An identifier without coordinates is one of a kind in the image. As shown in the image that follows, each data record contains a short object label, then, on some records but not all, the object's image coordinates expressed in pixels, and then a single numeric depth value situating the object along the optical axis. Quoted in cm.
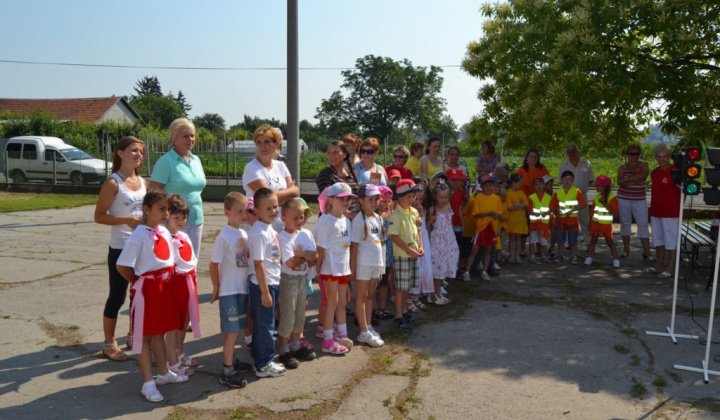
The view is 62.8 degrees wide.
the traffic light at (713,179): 497
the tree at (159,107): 9794
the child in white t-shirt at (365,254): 548
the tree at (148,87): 13975
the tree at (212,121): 9756
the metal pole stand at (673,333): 562
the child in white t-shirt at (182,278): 446
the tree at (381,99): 7281
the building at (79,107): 5281
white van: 2256
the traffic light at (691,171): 537
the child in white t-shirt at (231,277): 446
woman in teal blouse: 505
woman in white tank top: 477
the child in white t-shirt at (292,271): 480
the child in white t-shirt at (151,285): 422
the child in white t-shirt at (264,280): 448
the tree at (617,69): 850
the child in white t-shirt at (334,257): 518
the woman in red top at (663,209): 832
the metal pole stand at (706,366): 473
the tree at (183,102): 13476
